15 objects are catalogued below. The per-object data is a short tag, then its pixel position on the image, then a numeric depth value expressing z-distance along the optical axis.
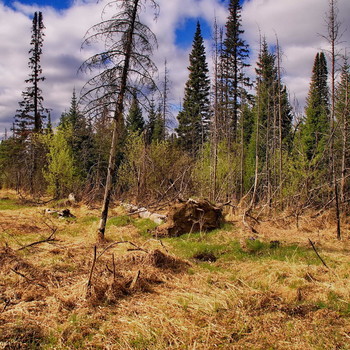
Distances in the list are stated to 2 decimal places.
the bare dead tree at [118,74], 8.36
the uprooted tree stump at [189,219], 9.67
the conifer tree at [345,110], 13.15
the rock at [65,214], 12.99
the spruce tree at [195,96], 33.03
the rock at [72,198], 16.58
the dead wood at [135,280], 4.69
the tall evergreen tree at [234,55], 27.39
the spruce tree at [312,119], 25.27
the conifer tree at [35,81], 24.91
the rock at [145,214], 12.18
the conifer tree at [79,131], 8.52
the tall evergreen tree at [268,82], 15.84
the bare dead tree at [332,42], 14.06
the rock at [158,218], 10.95
